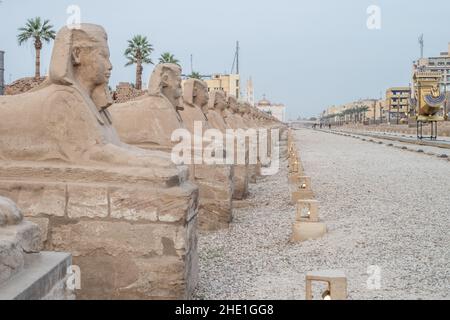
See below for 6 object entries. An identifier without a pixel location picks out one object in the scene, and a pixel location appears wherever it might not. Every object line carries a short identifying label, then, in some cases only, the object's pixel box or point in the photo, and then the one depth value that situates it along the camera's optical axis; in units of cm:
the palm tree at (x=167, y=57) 3416
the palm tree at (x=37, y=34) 3144
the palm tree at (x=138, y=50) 3369
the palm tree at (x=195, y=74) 3944
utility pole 5153
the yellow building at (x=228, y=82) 5428
